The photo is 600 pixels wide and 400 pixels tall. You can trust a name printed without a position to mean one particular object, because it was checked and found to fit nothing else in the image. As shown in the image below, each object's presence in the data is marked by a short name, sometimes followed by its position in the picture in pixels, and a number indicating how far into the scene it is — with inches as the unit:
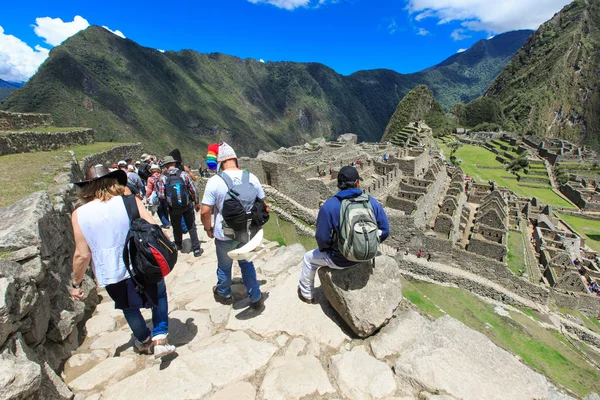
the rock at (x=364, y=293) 137.6
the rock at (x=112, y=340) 140.2
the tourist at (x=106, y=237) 107.8
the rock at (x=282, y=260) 214.1
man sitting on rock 131.7
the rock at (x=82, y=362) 120.7
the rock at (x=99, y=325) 153.6
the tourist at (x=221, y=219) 142.3
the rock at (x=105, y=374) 112.7
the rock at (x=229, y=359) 117.4
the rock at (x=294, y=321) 144.0
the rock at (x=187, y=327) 146.5
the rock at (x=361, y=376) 112.7
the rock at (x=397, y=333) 133.6
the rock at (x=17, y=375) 75.2
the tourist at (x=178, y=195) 227.5
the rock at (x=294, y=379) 109.8
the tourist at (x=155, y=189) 287.1
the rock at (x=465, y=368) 107.1
